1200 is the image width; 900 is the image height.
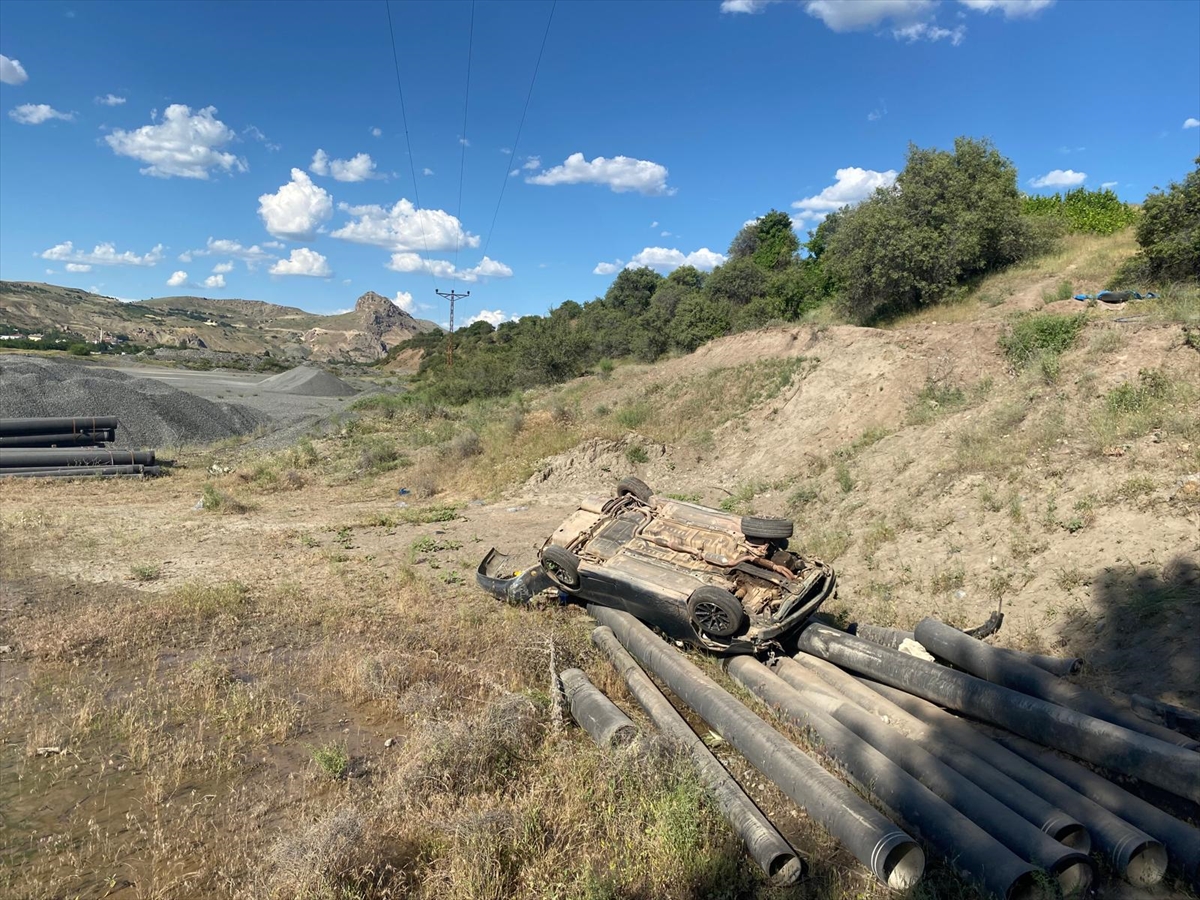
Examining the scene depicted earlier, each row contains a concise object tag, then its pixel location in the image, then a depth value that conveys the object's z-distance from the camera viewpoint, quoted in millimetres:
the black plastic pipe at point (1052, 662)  4891
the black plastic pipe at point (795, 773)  3482
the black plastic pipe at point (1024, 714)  3578
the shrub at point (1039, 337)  11539
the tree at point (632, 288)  58312
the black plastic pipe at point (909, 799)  3279
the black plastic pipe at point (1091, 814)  3314
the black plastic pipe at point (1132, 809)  3301
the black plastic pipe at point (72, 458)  15719
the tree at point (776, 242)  46125
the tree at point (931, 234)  19891
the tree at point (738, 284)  38594
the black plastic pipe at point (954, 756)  3488
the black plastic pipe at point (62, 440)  16656
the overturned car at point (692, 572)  5809
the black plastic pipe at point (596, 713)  4832
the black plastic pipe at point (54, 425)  16625
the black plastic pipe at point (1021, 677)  4141
